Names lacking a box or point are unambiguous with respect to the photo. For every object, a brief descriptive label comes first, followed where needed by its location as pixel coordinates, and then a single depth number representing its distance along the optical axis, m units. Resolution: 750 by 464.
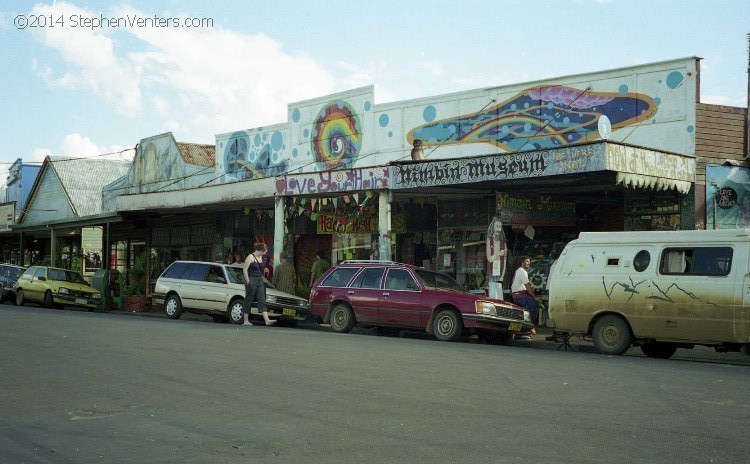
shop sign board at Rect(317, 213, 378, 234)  24.53
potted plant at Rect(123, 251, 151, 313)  34.29
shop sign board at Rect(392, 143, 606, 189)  16.84
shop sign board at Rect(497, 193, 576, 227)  20.22
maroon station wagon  16.36
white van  12.91
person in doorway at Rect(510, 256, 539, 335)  18.56
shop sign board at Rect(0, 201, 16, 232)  47.88
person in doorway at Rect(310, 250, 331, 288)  24.02
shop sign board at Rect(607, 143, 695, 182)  16.59
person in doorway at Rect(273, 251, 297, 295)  23.02
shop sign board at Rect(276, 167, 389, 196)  21.06
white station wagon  20.75
